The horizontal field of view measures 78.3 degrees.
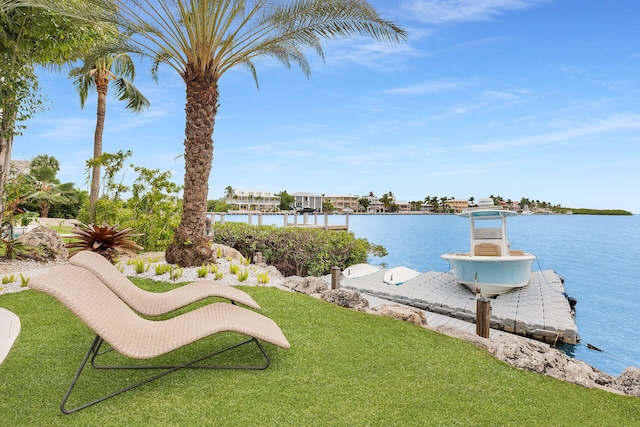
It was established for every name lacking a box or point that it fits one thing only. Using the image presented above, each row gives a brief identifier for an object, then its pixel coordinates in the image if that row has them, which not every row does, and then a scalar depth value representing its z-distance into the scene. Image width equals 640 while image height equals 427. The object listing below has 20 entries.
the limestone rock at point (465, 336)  4.77
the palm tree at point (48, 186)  25.27
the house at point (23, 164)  30.42
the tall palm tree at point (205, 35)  7.62
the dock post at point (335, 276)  8.28
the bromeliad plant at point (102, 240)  7.38
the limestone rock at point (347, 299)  6.14
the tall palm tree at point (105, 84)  18.97
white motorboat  11.04
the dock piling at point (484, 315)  5.88
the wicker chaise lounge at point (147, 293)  4.09
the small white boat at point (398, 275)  12.56
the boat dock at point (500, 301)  8.34
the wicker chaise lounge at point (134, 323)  2.95
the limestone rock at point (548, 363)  4.03
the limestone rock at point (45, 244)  8.33
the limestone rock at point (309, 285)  7.15
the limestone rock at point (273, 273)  8.24
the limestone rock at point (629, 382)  3.93
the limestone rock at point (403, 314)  5.59
